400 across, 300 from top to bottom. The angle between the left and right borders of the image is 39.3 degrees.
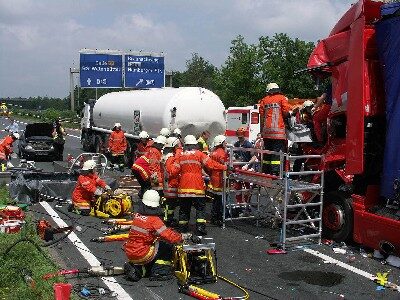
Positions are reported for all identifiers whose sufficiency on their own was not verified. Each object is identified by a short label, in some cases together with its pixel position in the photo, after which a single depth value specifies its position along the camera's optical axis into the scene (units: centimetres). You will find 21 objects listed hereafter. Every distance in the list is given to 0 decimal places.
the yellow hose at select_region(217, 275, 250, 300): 673
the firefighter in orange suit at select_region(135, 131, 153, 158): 1484
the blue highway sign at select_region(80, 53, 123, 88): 3025
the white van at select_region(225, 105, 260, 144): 2525
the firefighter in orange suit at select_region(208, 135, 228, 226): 1112
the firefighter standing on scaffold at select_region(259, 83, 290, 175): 1029
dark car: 2412
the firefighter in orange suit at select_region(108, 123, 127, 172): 2003
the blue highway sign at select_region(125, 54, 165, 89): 3094
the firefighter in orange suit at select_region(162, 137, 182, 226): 1033
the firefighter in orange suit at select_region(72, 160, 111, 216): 1198
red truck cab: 818
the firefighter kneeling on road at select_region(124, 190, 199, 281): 721
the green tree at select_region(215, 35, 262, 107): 3959
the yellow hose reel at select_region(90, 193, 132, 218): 1178
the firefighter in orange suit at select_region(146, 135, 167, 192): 1166
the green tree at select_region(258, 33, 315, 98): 3825
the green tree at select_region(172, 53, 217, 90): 7036
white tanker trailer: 1853
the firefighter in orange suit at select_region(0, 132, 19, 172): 1736
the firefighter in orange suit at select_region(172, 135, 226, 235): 985
